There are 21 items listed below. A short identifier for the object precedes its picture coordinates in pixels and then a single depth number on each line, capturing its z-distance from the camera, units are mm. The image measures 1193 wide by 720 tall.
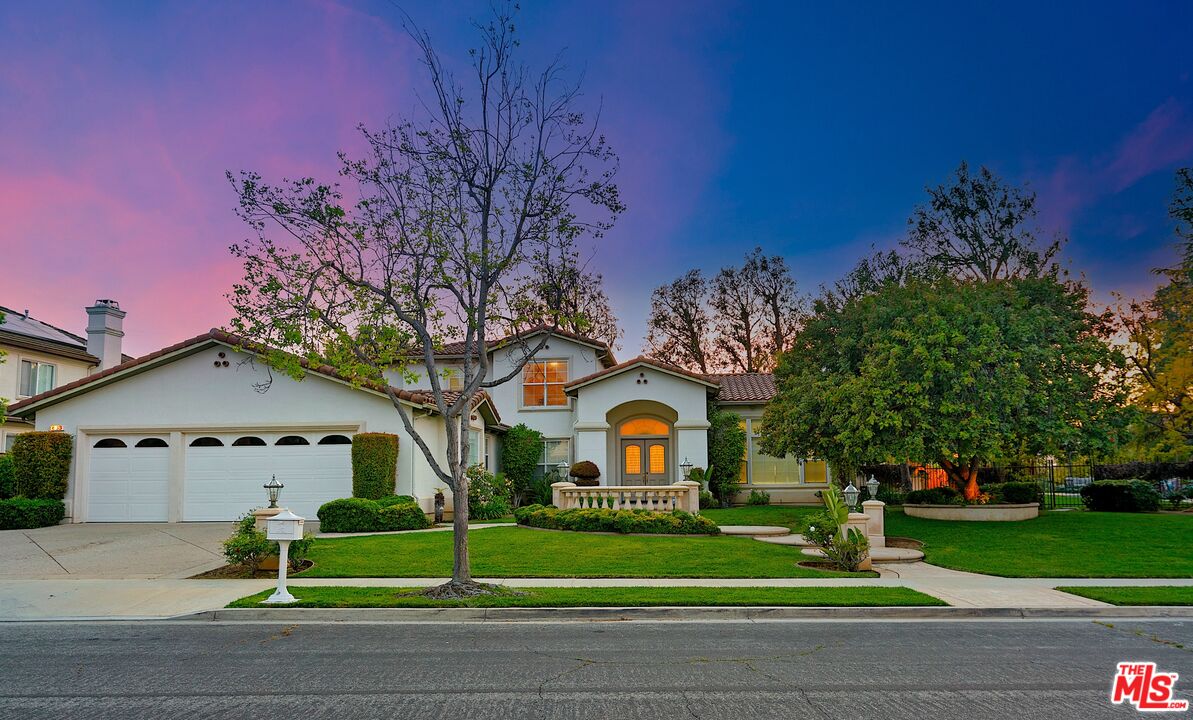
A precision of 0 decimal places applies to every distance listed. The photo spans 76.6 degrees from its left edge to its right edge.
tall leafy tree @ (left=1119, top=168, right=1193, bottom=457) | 24078
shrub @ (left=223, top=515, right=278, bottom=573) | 12742
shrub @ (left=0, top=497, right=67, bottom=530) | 18906
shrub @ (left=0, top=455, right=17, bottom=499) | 20484
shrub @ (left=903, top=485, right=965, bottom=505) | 21844
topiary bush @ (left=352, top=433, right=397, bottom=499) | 19828
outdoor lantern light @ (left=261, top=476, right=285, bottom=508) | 14105
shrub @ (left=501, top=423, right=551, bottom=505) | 28500
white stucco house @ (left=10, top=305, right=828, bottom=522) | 20781
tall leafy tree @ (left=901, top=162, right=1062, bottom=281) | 30594
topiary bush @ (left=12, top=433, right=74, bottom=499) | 20234
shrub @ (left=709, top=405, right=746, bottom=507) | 27625
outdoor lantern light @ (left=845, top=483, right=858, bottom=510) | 14273
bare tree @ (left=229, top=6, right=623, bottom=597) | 11547
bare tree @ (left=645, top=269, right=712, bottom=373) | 45844
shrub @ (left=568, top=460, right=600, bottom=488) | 26141
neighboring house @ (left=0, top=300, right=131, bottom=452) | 25875
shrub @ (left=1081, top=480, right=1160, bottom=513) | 23156
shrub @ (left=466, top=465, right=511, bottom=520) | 23016
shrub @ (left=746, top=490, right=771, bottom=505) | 27844
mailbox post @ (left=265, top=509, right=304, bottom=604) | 11047
